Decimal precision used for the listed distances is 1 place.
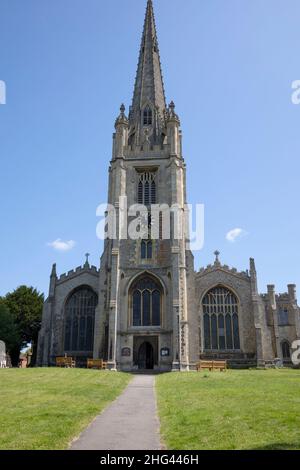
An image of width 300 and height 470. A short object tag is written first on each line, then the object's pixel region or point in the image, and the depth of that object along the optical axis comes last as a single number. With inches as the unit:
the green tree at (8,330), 1604.3
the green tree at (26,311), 1857.8
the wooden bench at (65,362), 1250.6
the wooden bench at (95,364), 1220.5
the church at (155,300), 1326.3
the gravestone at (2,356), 1267.3
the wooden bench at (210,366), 1186.0
